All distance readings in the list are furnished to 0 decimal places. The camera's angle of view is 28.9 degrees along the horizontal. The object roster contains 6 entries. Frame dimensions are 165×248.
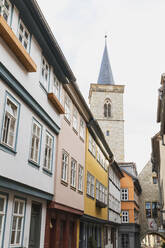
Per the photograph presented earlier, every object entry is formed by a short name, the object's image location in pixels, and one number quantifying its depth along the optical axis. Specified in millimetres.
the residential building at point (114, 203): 31114
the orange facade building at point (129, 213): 41422
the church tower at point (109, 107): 61312
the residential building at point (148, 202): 49094
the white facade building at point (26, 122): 8680
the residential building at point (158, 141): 13000
